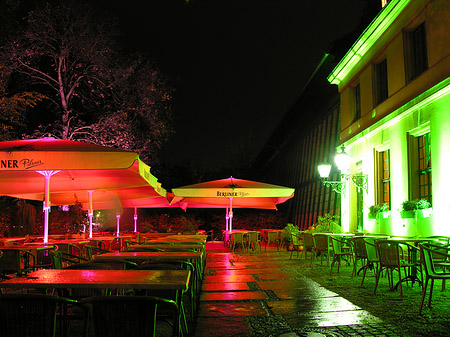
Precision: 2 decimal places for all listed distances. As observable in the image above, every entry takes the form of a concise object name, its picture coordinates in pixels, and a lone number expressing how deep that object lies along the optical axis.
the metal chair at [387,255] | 6.84
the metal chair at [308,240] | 11.53
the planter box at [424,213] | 9.20
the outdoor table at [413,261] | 7.00
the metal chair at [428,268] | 5.36
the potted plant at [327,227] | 14.04
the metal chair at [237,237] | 14.73
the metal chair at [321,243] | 10.49
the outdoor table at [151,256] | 5.39
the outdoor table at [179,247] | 6.87
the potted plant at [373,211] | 11.99
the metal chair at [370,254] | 7.68
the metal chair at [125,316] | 2.58
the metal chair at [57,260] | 5.39
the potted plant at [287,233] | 15.97
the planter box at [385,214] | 11.50
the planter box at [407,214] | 9.90
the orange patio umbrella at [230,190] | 12.74
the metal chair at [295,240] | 13.67
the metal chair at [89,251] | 7.02
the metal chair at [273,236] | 16.06
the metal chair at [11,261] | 6.52
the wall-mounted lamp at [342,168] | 12.73
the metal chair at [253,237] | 15.15
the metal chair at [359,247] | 8.08
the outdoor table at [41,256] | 7.62
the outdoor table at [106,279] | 3.33
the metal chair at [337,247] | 9.56
